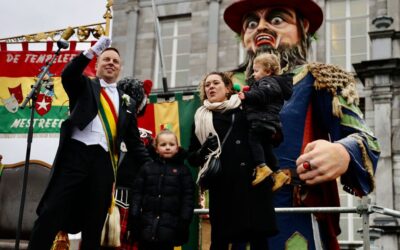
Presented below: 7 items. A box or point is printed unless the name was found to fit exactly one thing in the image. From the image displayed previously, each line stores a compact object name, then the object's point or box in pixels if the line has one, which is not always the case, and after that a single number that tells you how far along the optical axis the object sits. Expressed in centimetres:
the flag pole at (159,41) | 1057
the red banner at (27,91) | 1008
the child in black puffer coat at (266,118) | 349
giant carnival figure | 363
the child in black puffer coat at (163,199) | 448
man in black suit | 348
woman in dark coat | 340
